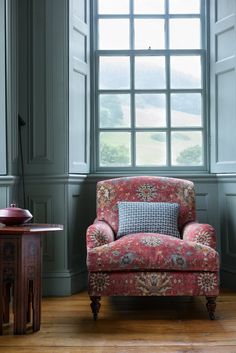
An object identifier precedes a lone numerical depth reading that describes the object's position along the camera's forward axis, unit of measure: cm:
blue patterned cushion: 355
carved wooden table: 272
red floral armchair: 306
